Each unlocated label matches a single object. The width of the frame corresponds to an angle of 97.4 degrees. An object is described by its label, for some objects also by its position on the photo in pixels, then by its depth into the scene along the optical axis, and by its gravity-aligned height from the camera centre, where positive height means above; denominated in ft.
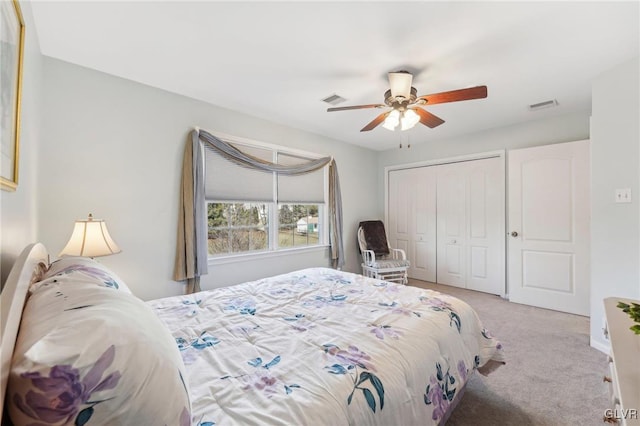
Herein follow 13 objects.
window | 10.34 +0.29
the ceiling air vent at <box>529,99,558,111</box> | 9.96 +3.91
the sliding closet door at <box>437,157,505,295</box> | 13.08 -0.62
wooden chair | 13.47 -2.33
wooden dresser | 2.24 -1.53
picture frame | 3.20 +1.59
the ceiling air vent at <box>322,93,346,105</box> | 9.42 +3.89
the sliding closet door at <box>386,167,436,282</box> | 15.47 -0.27
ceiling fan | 6.79 +2.87
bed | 1.70 -1.90
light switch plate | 7.51 +0.46
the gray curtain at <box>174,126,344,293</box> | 9.00 -0.01
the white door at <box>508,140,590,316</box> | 10.68 -0.59
